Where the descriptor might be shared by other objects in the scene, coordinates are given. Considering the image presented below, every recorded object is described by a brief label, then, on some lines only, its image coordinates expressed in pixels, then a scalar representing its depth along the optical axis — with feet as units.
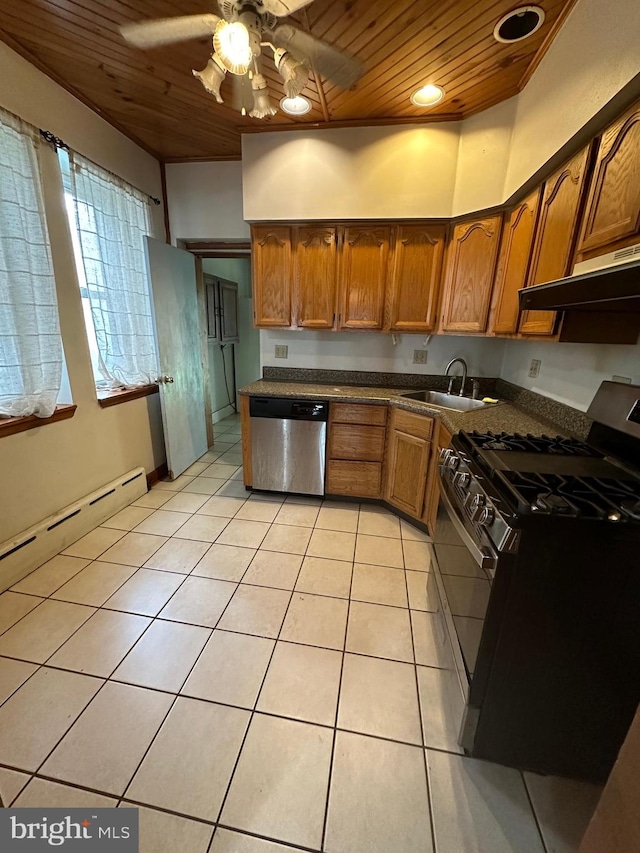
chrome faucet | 8.51
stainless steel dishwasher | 8.38
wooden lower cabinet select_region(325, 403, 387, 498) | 8.30
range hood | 3.03
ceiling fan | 3.93
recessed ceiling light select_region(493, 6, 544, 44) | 4.69
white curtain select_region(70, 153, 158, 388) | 7.23
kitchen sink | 8.55
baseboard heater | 5.90
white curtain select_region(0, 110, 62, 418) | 5.57
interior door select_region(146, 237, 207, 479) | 9.16
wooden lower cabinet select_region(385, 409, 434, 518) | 7.48
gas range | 2.93
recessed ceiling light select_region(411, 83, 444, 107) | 6.40
